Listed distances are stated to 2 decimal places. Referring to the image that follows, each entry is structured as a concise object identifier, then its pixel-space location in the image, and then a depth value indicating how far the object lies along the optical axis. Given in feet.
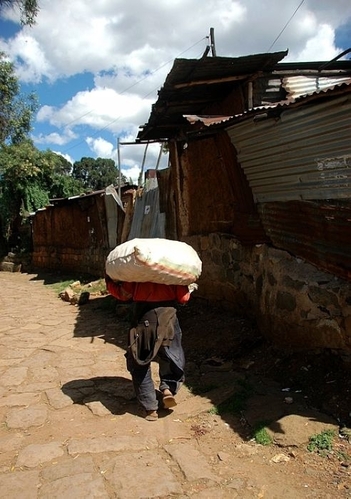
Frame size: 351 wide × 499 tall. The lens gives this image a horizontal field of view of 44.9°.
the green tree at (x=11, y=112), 57.39
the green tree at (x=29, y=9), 37.88
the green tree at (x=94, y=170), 186.09
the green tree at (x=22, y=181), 67.77
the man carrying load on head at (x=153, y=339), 13.03
